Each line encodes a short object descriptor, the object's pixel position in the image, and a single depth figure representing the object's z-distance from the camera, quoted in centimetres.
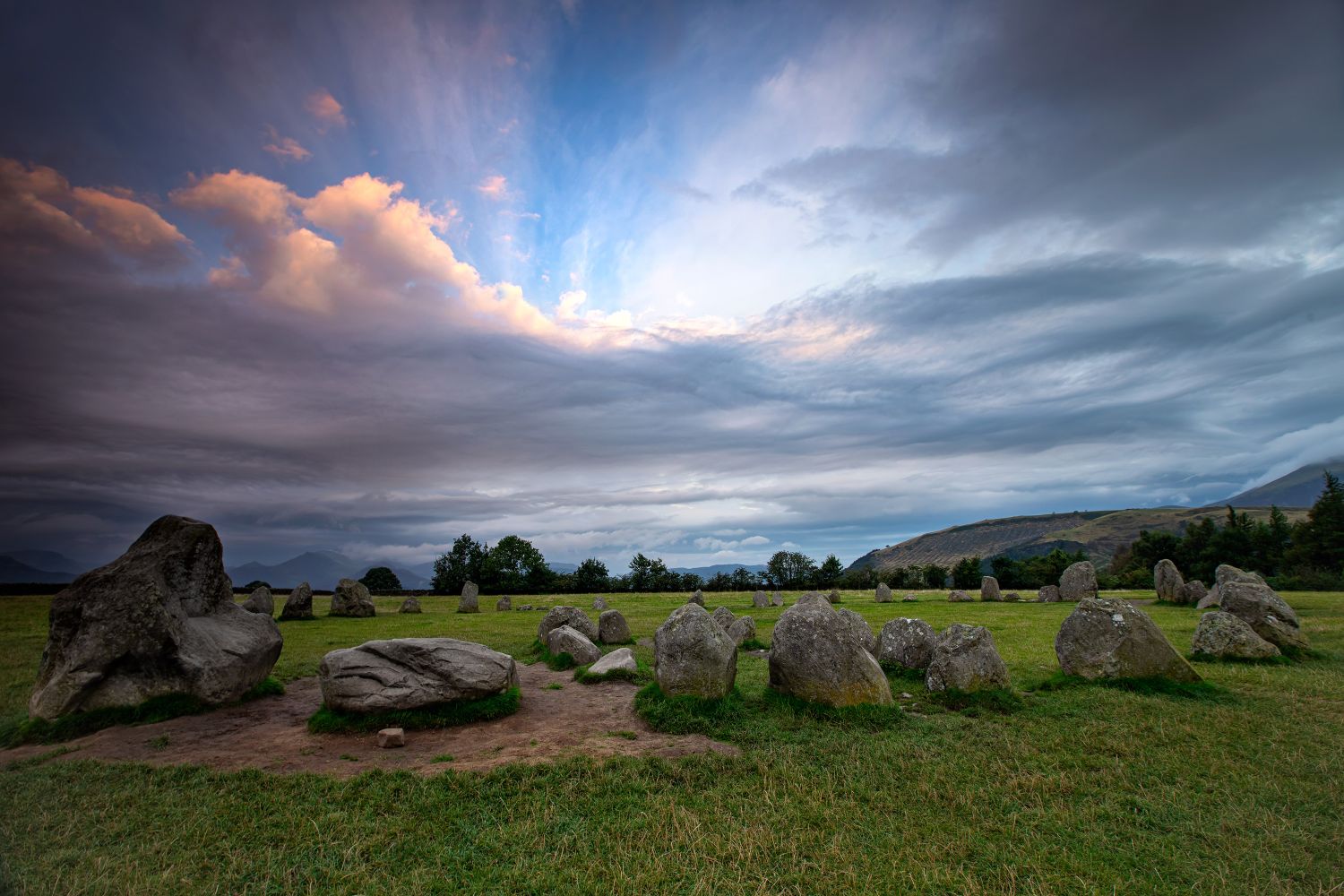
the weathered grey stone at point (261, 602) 3294
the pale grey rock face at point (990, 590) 4309
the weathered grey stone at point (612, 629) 2339
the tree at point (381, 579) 6882
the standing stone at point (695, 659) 1286
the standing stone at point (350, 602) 3662
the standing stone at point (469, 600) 4175
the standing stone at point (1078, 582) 3912
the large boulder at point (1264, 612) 1720
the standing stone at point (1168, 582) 3444
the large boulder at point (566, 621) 2314
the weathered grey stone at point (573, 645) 1867
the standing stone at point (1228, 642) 1653
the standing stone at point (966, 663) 1345
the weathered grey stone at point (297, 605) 3388
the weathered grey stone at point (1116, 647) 1378
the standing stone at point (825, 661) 1241
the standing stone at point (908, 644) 1598
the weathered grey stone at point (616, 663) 1650
